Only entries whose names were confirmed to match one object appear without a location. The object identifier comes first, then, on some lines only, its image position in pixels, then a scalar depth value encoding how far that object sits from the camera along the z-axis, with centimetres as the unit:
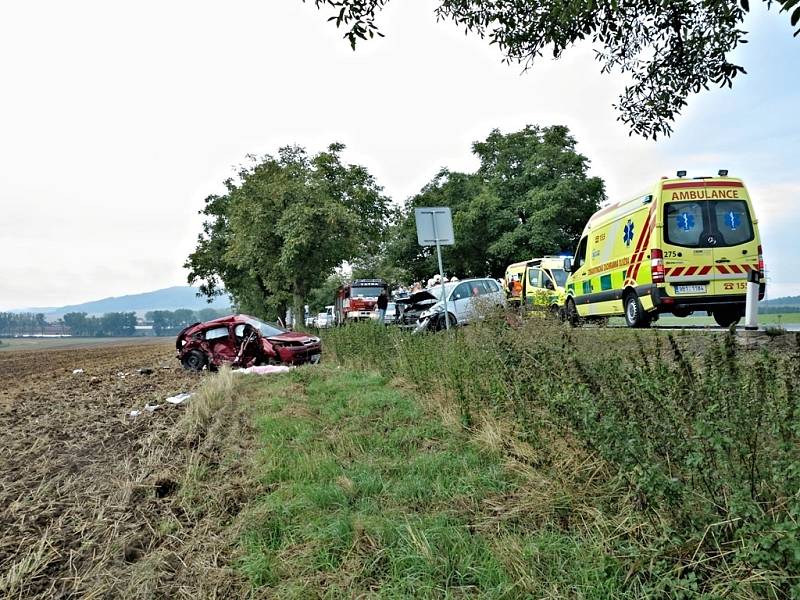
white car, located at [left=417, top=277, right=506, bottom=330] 1486
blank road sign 1028
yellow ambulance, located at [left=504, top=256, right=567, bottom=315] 1756
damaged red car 1359
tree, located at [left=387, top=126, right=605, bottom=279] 3100
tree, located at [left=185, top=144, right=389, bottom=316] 1961
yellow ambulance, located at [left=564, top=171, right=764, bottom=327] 943
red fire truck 2370
